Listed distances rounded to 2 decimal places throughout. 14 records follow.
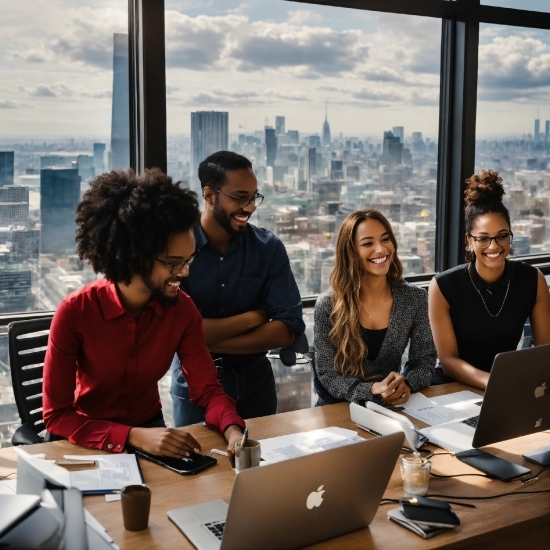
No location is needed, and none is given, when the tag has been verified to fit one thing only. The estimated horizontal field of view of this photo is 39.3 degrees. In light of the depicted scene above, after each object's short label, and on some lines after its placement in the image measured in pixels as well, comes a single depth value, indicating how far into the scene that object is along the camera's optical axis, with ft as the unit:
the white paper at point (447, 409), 8.14
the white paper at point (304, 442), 7.03
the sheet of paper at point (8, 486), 6.17
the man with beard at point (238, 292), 9.34
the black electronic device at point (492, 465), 6.68
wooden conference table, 5.56
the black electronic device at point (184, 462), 6.66
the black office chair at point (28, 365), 8.63
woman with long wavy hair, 9.16
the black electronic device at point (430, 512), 5.74
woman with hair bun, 10.20
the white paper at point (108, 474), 6.28
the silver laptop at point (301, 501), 4.96
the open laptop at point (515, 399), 6.66
